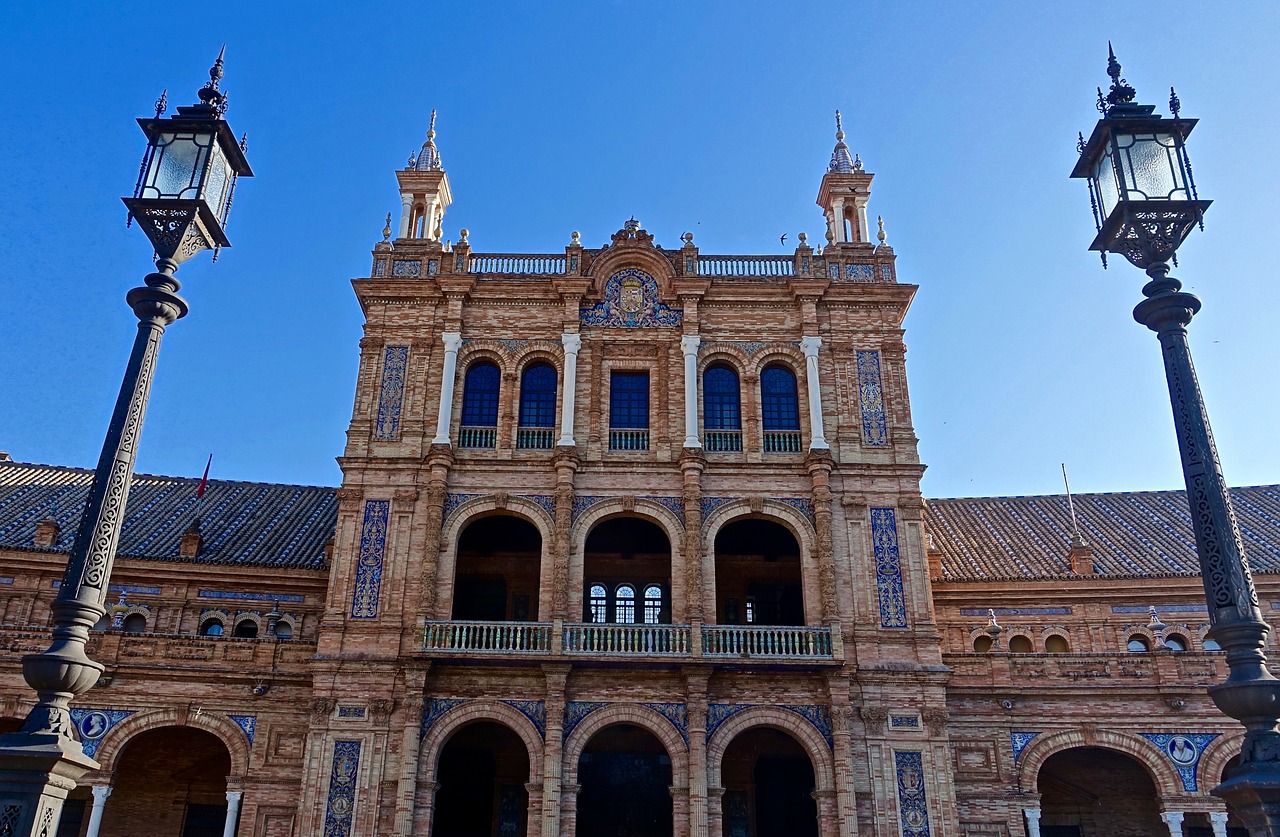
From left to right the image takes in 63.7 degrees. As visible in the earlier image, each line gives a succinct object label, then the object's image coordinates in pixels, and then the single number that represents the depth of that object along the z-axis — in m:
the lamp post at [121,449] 9.23
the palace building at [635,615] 22.11
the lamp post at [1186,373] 9.28
